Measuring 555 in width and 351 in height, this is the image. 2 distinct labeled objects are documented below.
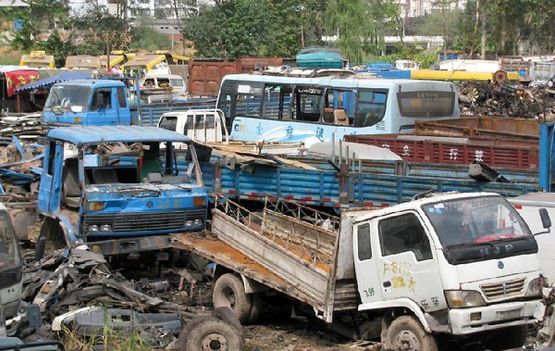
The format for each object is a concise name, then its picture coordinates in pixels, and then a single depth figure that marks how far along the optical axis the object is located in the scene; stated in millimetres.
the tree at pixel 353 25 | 59656
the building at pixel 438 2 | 77575
